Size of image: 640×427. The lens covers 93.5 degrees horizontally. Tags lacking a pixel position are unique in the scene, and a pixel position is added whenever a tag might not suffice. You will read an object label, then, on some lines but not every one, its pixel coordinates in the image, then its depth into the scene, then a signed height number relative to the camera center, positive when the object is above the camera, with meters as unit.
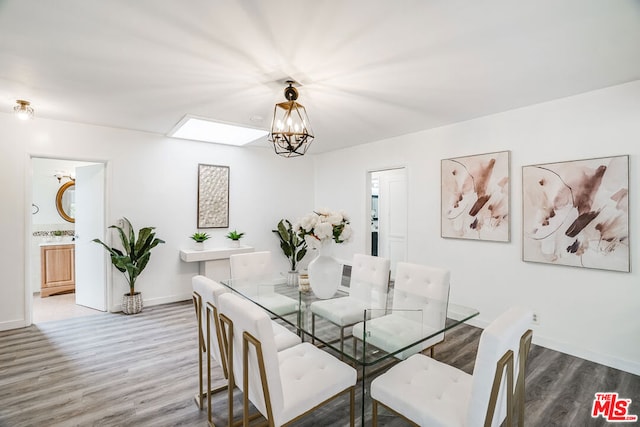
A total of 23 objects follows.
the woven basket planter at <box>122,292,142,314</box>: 4.02 -1.25
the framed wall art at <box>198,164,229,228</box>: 4.78 +0.24
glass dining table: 1.74 -0.76
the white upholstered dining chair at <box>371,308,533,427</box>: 1.27 -0.93
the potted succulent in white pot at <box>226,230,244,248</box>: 4.93 -0.43
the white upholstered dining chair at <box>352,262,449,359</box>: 1.84 -0.75
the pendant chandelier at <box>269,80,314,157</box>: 2.50 +0.75
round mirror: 5.28 +0.16
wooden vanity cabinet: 4.78 -0.96
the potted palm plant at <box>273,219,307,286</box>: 5.46 -0.60
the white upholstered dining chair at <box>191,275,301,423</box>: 1.88 -0.82
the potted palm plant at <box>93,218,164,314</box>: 3.94 -0.61
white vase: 2.52 -0.52
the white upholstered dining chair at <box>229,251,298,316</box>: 2.35 -0.71
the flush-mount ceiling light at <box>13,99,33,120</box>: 3.01 +1.02
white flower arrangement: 2.41 -0.13
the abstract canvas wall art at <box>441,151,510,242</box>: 3.37 +0.17
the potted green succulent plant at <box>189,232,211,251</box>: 4.57 -0.45
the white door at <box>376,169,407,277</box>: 5.79 -0.07
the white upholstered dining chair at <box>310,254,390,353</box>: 2.22 -0.75
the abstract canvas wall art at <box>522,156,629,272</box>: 2.64 -0.01
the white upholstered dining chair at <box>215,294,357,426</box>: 1.41 -0.92
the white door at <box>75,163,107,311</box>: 4.14 -0.37
